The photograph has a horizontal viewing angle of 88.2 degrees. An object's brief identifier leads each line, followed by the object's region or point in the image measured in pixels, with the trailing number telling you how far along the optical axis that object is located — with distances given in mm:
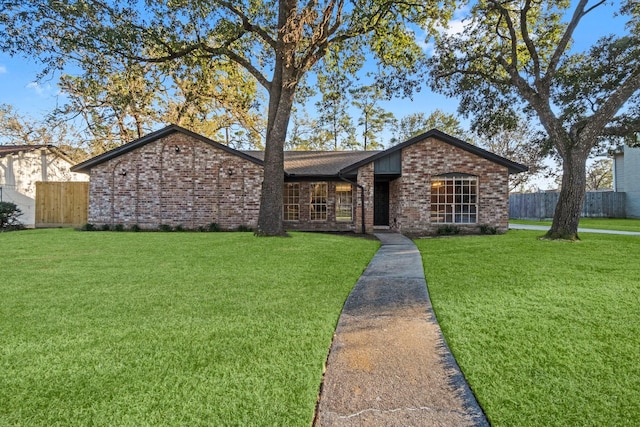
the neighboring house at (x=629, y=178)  21484
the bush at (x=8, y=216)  13797
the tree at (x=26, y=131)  25750
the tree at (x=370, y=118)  33688
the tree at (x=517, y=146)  30547
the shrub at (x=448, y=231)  13203
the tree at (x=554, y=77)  9680
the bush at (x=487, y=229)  13109
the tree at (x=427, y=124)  34938
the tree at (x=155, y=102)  12672
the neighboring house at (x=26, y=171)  18031
